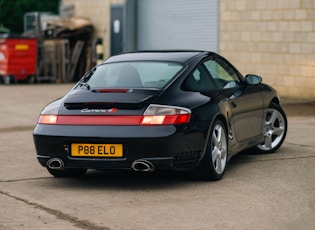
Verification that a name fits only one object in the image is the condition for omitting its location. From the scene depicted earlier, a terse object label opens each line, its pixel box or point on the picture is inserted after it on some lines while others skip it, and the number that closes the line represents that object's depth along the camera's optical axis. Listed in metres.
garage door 22.09
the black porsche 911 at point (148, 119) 7.54
